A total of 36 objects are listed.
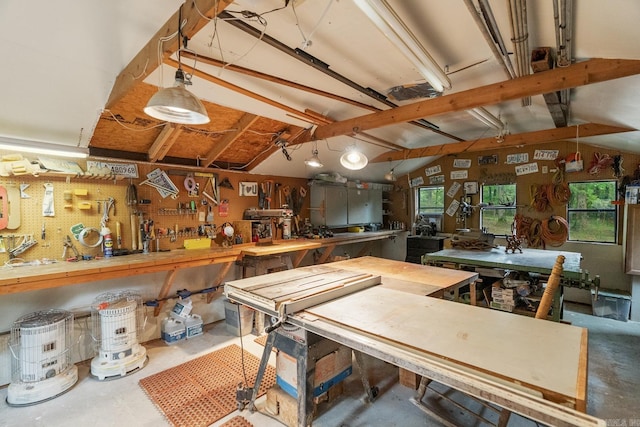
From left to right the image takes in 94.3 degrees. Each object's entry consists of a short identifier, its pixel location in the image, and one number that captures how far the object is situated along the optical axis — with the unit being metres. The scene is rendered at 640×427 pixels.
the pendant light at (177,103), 1.56
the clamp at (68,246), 2.94
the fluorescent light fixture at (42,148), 2.58
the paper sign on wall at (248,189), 4.44
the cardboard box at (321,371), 2.06
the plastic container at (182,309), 3.64
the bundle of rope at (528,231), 5.16
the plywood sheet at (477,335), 1.09
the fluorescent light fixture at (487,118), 3.36
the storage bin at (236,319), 3.75
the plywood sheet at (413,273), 2.44
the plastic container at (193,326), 3.63
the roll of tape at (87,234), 3.01
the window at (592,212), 4.68
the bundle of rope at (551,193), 4.94
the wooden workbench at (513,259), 3.19
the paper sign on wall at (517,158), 5.38
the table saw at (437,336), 1.00
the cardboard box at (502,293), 3.47
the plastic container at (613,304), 4.13
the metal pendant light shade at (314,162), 3.93
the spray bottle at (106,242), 3.11
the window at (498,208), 5.61
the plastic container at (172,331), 3.49
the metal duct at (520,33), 1.58
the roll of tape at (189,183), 3.81
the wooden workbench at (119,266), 2.29
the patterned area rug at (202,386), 2.30
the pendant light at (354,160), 3.40
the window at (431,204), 6.47
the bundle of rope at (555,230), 4.41
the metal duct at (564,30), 1.57
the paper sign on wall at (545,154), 5.08
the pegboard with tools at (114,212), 2.73
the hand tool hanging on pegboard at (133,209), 3.32
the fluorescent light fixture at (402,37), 1.42
